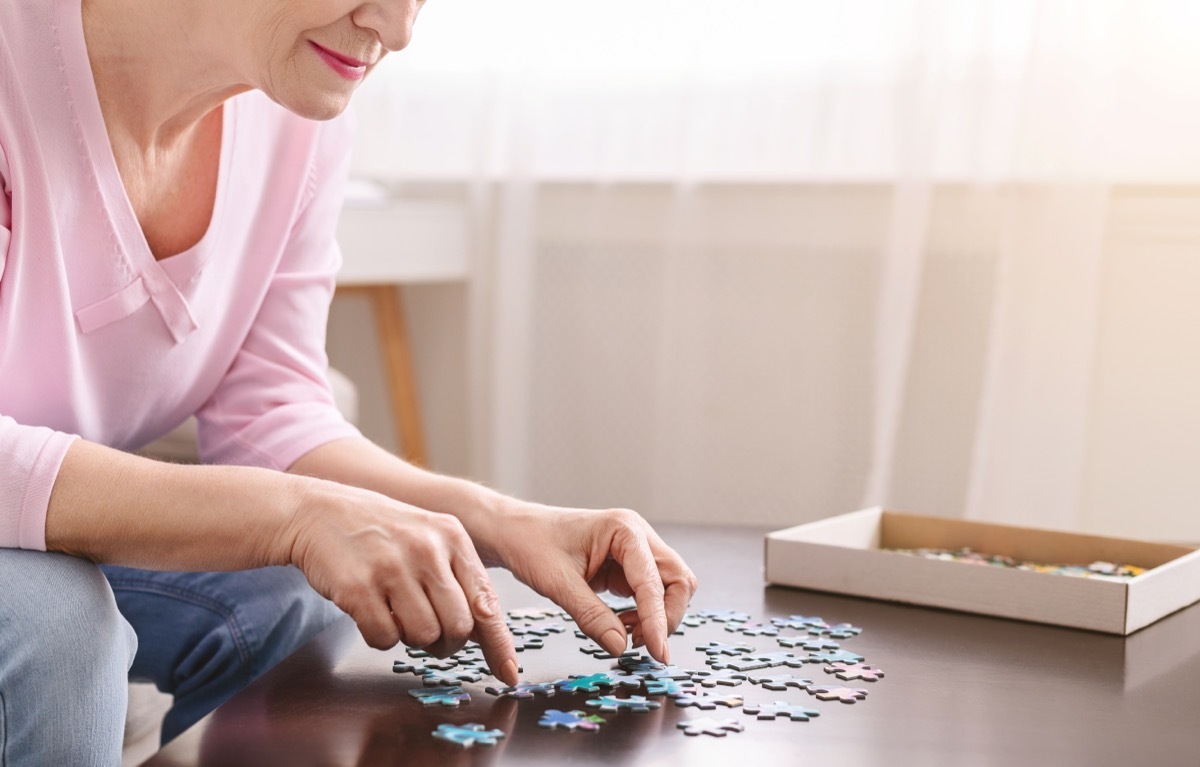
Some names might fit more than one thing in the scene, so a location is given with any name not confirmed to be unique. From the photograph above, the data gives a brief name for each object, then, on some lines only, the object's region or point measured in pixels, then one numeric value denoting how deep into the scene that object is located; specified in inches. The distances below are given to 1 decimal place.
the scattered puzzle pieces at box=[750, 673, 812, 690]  36.0
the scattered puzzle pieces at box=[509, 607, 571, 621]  43.1
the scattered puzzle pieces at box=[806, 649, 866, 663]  39.1
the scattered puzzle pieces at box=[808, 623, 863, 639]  42.3
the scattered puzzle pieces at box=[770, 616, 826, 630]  43.0
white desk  114.2
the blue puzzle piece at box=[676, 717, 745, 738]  32.4
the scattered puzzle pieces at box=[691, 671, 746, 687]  36.4
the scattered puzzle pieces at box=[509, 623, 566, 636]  41.0
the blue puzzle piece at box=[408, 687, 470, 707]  34.0
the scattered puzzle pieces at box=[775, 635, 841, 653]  40.4
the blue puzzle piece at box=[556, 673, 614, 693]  35.2
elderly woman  35.8
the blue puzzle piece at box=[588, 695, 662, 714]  33.7
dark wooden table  31.1
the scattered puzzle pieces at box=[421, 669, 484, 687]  35.7
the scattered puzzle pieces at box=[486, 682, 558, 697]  34.7
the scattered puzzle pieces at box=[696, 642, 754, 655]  39.2
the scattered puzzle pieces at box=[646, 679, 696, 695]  35.1
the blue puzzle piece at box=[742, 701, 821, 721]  33.7
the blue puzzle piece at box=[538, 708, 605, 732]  32.2
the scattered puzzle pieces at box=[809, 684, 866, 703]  35.5
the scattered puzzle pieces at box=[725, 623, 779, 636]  41.9
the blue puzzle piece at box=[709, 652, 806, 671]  37.8
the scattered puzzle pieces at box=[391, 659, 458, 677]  36.9
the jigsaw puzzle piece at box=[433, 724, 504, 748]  31.0
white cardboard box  44.3
